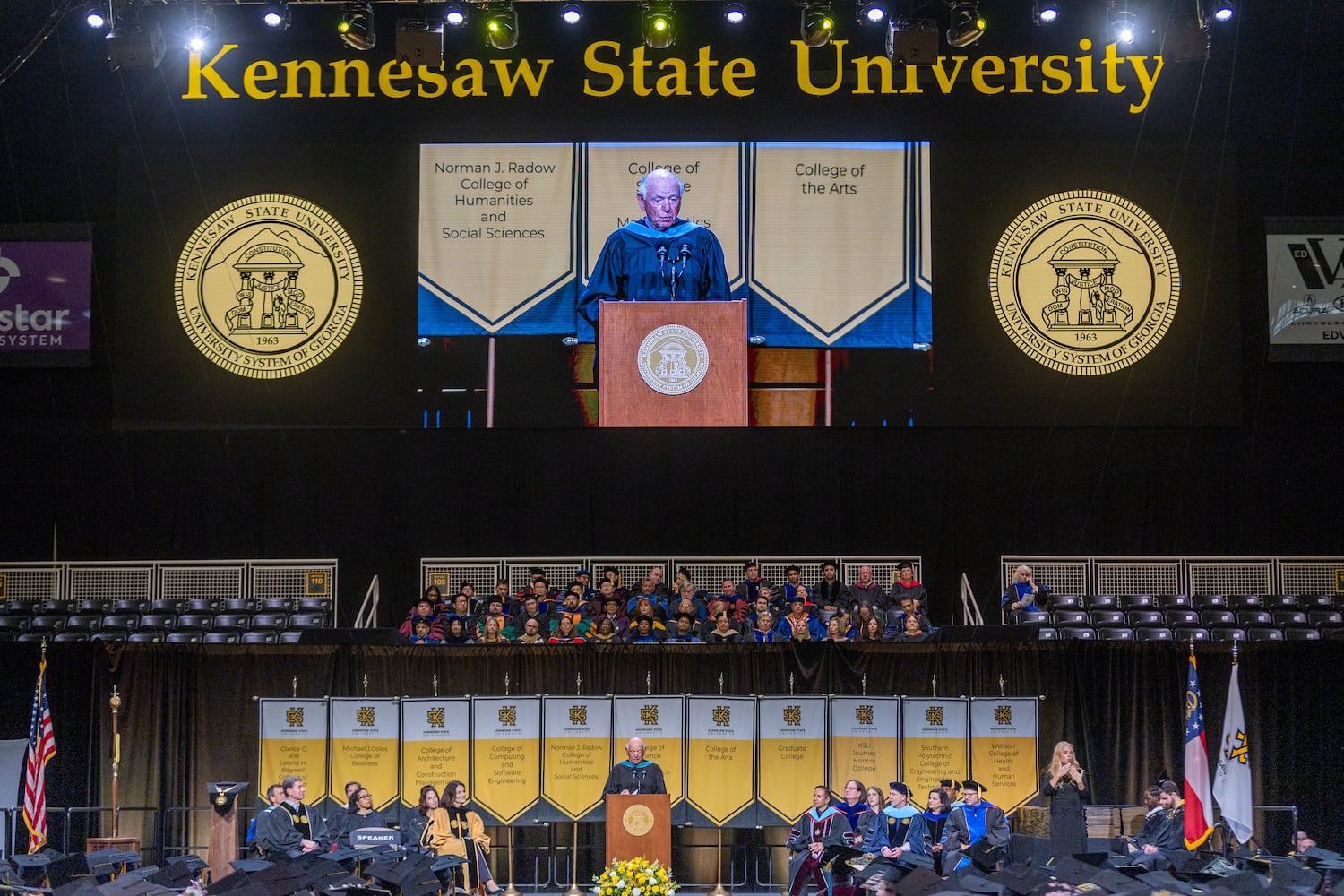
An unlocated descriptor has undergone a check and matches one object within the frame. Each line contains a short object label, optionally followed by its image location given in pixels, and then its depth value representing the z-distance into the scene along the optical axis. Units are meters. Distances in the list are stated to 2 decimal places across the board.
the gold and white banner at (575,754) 16.20
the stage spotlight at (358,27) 17.47
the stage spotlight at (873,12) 17.67
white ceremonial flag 14.69
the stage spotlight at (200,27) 17.28
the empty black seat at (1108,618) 19.00
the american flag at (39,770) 15.27
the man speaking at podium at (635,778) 15.15
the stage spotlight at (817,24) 17.75
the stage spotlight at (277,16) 17.70
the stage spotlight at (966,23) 17.16
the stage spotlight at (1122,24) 17.34
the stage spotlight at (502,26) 17.88
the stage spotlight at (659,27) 18.17
